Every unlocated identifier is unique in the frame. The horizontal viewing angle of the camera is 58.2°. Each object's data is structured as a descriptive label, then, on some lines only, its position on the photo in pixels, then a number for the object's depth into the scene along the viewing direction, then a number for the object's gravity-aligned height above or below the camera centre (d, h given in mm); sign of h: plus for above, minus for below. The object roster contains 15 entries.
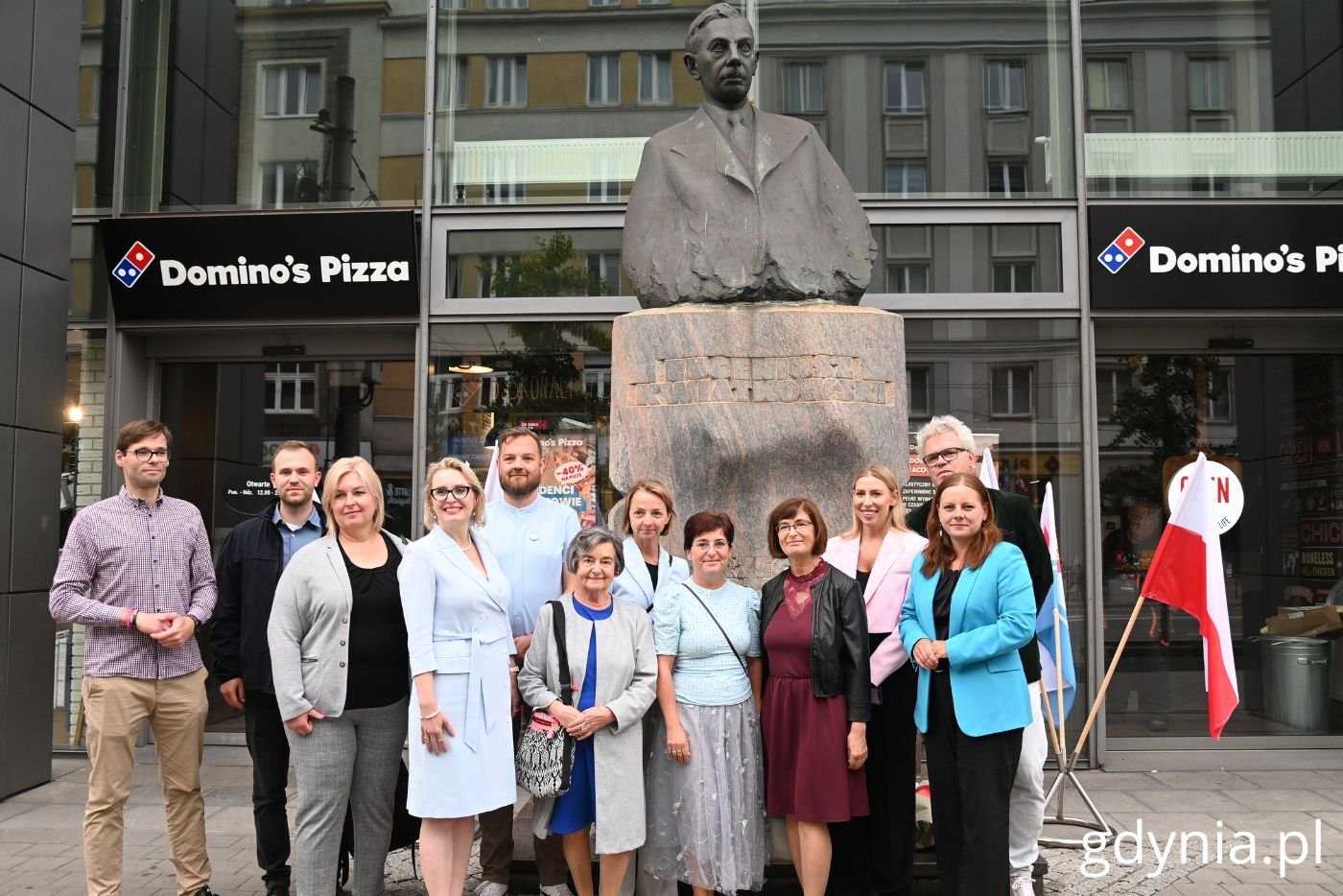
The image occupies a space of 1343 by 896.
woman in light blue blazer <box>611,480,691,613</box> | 4309 -63
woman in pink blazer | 4145 -710
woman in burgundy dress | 3939 -557
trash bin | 8305 -1037
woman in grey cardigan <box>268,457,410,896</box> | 4027 -497
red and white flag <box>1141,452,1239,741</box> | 5258 -206
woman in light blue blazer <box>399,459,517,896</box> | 3900 -521
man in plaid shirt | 4441 -406
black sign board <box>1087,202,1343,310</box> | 8062 +1831
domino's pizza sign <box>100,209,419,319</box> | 8359 +1844
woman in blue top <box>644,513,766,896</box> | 3975 -685
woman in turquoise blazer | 3783 -474
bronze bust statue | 5168 +1420
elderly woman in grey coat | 3955 -543
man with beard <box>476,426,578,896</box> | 4418 -84
